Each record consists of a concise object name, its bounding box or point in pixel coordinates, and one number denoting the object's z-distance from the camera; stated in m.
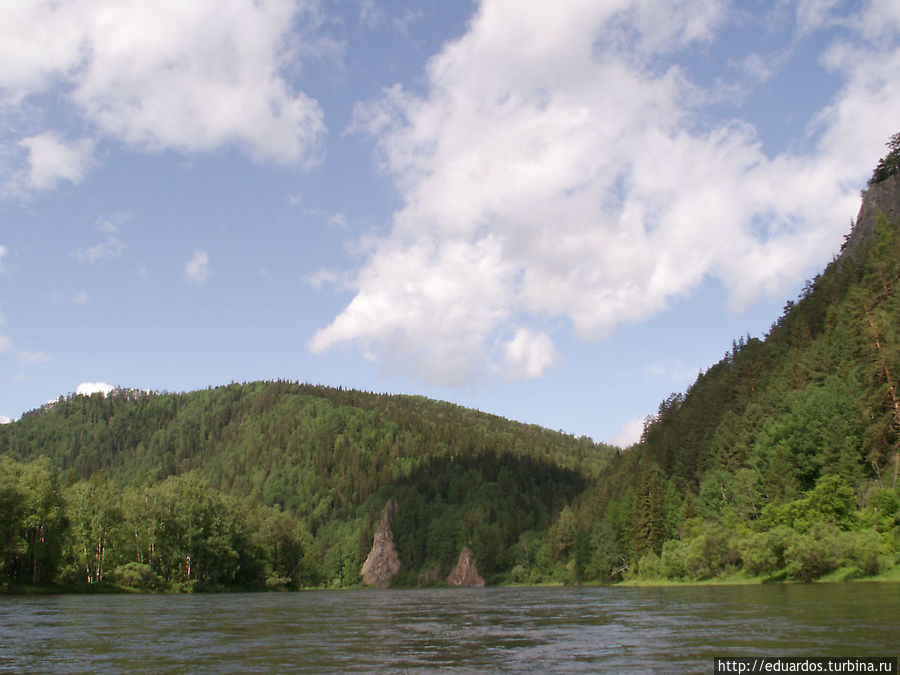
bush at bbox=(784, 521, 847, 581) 71.56
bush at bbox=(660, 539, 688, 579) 111.56
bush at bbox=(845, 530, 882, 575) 66.81
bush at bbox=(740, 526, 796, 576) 81.25
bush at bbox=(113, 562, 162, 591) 105.06
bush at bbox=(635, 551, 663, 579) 120.81
